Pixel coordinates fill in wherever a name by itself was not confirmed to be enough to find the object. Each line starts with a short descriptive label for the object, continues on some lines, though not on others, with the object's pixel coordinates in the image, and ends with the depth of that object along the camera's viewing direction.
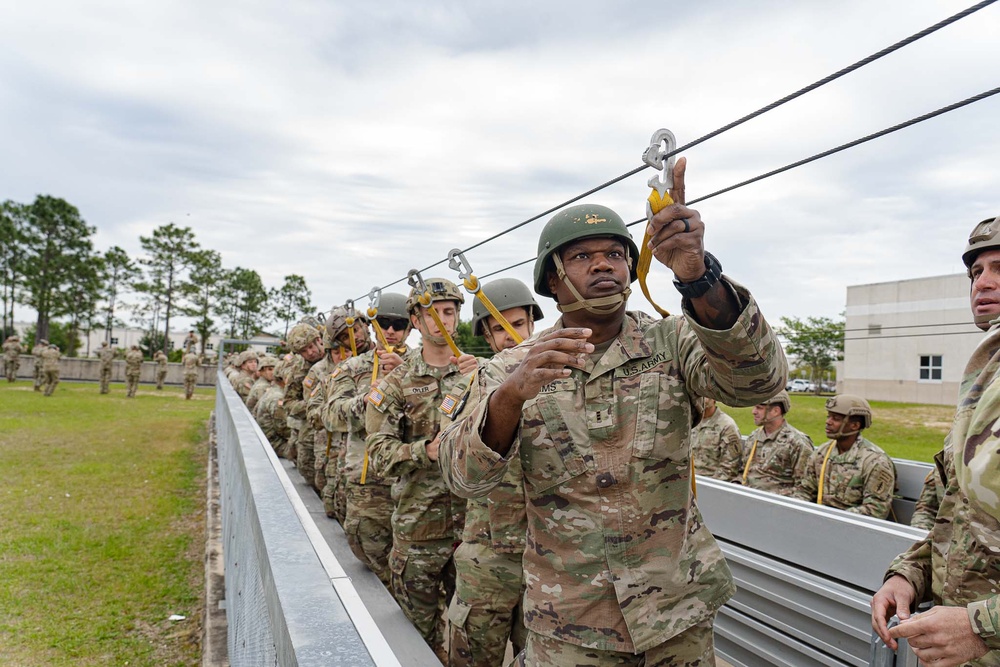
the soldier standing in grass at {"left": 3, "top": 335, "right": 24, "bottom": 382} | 33.47
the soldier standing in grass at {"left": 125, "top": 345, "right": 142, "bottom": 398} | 28.72
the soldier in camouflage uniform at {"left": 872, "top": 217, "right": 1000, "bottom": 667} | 1.57
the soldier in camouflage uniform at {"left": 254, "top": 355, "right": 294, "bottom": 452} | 10.91
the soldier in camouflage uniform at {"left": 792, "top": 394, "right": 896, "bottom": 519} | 5.91
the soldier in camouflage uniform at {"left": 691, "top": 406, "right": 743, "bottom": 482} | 8.01
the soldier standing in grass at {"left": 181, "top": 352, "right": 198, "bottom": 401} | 29.84
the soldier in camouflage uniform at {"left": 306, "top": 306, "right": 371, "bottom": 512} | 7.02
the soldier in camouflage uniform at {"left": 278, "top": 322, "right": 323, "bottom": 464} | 9.61
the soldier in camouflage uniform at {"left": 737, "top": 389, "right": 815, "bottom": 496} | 7.36
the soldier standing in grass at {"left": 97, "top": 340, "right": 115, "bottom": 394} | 30.19
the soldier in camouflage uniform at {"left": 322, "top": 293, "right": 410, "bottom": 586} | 5.55
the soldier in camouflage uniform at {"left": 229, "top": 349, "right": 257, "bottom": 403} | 16.18
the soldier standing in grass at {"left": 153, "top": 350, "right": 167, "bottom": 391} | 34.38
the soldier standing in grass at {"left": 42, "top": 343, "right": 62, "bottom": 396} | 26.55
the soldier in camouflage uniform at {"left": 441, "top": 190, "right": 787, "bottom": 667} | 2.34
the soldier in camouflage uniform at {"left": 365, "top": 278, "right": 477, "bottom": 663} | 4.69
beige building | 26.72
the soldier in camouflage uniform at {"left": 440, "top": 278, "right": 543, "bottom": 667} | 3.78
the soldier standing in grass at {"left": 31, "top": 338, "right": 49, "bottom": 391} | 28.02
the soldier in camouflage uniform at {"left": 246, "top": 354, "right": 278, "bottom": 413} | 13.50
